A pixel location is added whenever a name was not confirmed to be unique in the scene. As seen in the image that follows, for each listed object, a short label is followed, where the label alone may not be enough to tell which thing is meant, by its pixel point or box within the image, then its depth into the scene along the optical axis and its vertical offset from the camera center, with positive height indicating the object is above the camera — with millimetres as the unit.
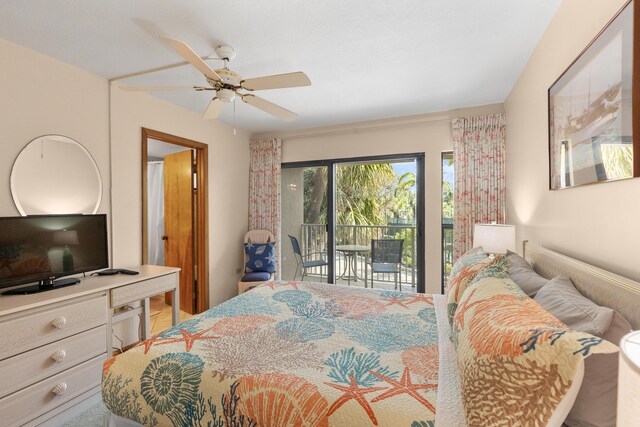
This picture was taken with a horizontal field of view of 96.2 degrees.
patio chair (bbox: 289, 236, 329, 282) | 4574 -753
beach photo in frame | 1087 +472
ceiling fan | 1688 +919
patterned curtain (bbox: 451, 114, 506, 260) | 3385 +472
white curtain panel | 4867 +82
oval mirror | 2254 +325
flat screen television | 1951 -246
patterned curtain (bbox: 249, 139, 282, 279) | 4570 +458
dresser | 1708 -873
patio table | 4617 -721
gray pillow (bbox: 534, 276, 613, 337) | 902 -347
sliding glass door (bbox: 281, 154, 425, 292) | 4199 -105
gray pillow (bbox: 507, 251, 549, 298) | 1465 -355
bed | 1055 -693
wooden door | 3992 -50
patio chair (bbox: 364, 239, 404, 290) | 4219 -625
